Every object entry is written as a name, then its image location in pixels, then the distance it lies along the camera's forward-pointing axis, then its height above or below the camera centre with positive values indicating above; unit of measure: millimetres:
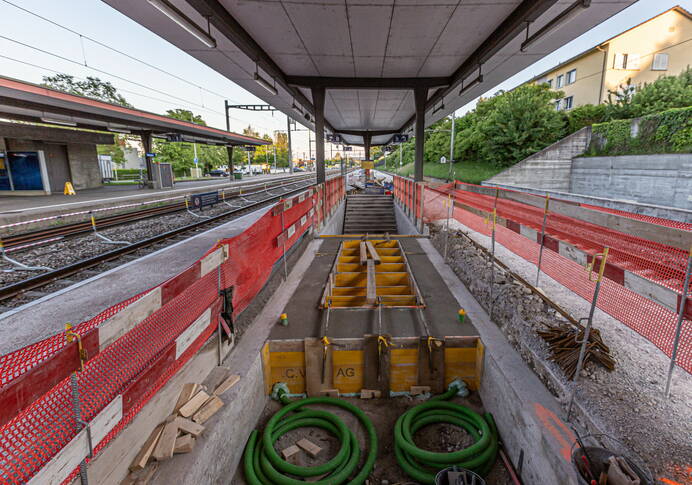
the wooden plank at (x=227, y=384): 3192 -2093
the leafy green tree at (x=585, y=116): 24938 +4262
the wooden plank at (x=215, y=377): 3261 -2090
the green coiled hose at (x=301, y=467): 2926 -2677
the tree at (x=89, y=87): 46162 +12812
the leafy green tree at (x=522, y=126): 25925 +3743
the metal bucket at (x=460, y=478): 2791 -2636
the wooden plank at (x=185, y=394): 2918 -2016
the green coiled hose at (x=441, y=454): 3002 -2651
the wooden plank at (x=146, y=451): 2369 -2062
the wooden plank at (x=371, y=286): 5234 -1931
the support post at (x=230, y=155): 32384 +1804
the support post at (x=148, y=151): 21984 +1574
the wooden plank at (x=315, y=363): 4098 -2366
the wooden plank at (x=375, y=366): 4082 -2419
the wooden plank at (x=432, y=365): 4078 -2409
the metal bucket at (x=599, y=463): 2055 -1957
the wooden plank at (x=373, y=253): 6836 -1785
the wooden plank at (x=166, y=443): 2447 -2056
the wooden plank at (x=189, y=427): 2668 -2078
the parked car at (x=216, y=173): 55800 +40
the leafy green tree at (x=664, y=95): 19375 +4643
